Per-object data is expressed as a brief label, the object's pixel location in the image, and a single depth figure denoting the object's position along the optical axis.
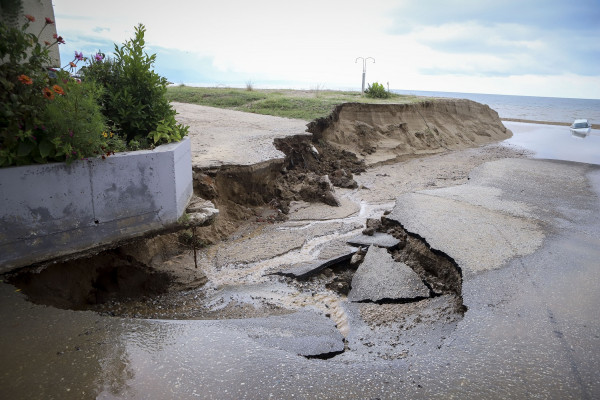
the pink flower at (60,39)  4.40
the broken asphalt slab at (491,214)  5.25
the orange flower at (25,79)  3.81
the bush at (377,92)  20.12
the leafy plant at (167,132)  5.60
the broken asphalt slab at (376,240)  6.01
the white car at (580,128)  26.82
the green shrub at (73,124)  4.05
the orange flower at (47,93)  3.96
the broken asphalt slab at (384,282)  4.68
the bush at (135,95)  5.62
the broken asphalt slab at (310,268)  5.54
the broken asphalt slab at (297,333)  3.45
